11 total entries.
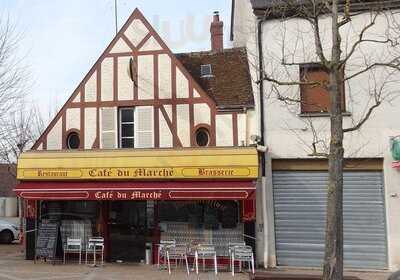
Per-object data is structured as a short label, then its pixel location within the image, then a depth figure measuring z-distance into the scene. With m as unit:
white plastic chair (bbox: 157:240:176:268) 15.02
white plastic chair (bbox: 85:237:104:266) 15.52
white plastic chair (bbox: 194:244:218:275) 14.24
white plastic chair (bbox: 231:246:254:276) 14.30
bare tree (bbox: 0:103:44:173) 22.52
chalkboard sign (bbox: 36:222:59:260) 15.59
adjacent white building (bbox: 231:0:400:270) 15.05
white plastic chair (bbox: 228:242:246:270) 14.66
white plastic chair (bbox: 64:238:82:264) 15.78
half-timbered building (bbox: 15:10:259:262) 15.04
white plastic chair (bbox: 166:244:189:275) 14.84
